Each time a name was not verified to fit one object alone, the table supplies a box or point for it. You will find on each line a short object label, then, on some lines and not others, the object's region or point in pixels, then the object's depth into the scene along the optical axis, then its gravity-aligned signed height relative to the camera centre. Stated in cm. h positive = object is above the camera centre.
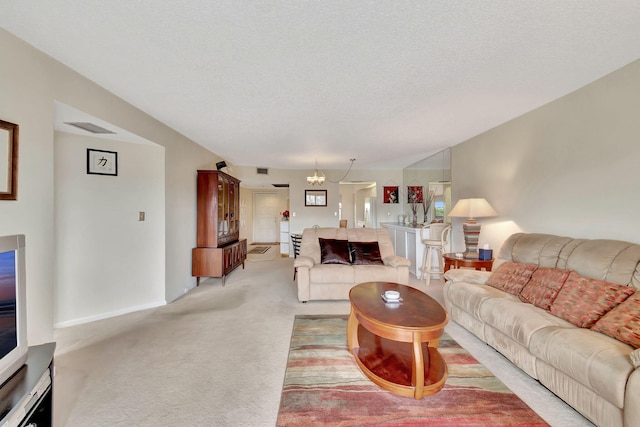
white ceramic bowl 206 -70
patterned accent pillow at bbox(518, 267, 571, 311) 198 -62
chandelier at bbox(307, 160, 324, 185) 546 +74
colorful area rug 146 -122
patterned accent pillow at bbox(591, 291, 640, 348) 140 -66
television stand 93 -73
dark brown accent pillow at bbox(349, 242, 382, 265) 366 -61
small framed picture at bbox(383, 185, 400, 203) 681 +48
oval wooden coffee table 161 -100
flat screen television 104 -42
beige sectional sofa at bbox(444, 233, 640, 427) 130 -76
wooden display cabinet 401 -32
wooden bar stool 414 -54
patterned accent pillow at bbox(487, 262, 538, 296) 228 -62
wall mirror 496 +69
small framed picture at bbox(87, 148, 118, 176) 281 +58
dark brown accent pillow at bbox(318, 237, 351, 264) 361 -58
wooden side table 311 -64
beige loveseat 334 -86
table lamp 322 -2
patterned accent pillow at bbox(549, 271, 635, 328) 164 -61
